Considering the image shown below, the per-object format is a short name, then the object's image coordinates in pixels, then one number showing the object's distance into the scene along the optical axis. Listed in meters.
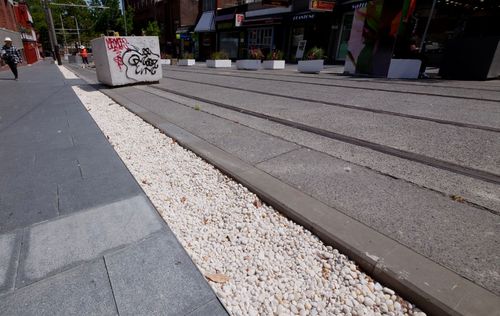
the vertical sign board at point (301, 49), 22.70
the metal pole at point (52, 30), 24.84
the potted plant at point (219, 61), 22.38
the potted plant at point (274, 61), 18.73
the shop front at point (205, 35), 35.50
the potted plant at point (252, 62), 19.20
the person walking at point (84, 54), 27.89
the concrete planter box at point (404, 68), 10.98
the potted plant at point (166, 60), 30.37
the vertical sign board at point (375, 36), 11.24
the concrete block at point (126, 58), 9.62
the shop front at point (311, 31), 20.69
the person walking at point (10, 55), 12.51
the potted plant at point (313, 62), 15.41
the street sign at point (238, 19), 28.34
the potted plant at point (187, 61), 26.75
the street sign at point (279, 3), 22.46
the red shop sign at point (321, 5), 18.64
